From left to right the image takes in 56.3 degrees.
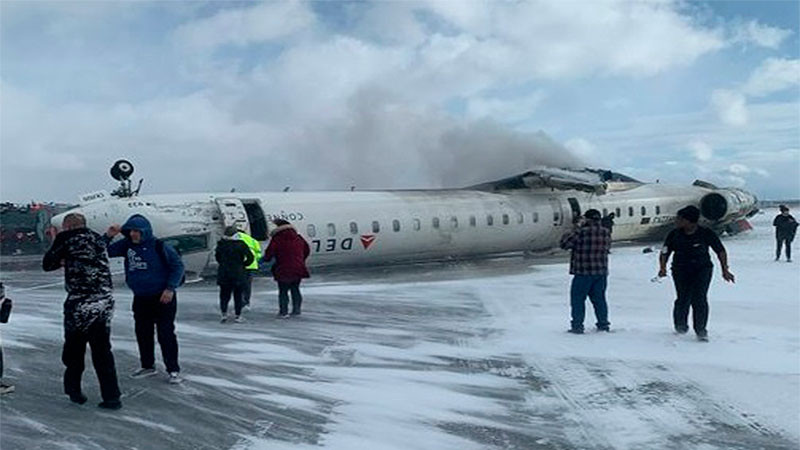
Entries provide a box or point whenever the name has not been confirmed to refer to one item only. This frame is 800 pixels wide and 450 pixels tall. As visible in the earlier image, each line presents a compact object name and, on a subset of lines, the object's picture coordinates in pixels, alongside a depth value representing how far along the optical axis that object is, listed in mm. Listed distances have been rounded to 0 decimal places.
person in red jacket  11688
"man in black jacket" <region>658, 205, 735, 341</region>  9227
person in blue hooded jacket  7180
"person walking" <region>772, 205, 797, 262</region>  19688
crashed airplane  17562
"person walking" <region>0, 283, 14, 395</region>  6438
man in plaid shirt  9923
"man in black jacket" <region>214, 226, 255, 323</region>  11242
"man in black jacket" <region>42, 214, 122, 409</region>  6293
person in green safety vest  11734
